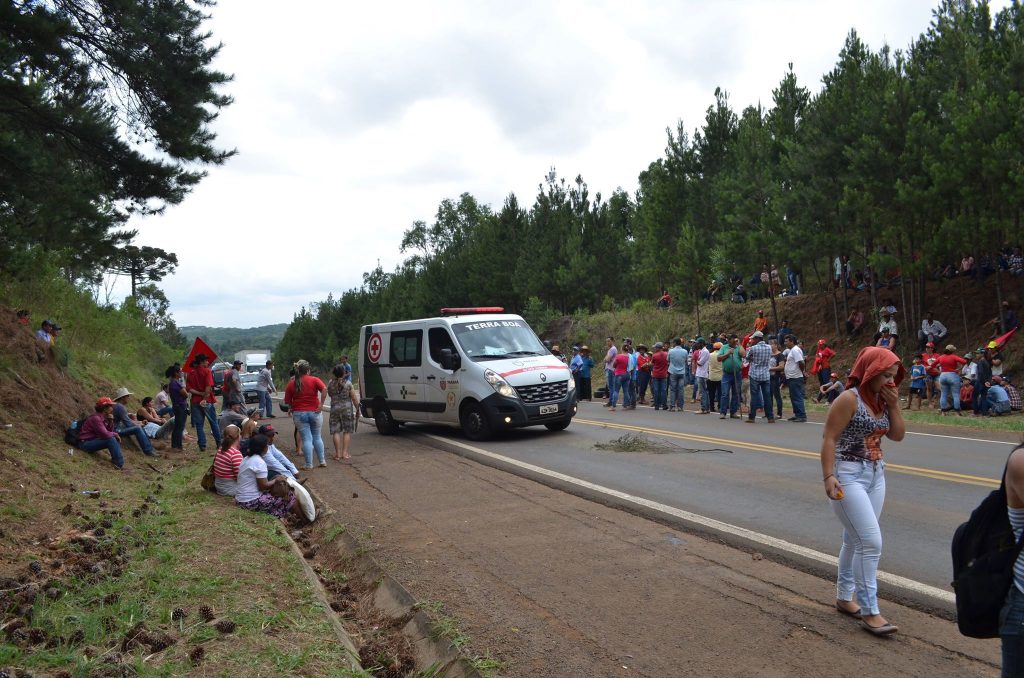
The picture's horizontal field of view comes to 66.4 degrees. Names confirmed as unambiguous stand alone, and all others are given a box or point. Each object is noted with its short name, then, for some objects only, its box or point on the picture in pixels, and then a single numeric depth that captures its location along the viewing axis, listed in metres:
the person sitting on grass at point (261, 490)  8.93
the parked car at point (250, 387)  34.00
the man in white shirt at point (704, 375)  19.47
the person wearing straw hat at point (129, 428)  13.67
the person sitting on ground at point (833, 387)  16.05
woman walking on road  4.79
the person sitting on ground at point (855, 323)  27.02
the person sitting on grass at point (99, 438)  11.91
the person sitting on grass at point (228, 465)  9.45
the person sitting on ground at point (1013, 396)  17.41
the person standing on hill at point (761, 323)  25.06
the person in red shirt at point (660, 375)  20.64
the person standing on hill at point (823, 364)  19.83
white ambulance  13.94
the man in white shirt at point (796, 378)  16.47
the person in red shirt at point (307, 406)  12.73
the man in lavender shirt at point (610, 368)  22.05
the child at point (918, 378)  19.33
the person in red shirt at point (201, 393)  15.66
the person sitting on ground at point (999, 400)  17.28
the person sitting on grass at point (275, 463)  9.98
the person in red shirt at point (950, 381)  18.23
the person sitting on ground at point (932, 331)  23.62
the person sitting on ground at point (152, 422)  16.20
